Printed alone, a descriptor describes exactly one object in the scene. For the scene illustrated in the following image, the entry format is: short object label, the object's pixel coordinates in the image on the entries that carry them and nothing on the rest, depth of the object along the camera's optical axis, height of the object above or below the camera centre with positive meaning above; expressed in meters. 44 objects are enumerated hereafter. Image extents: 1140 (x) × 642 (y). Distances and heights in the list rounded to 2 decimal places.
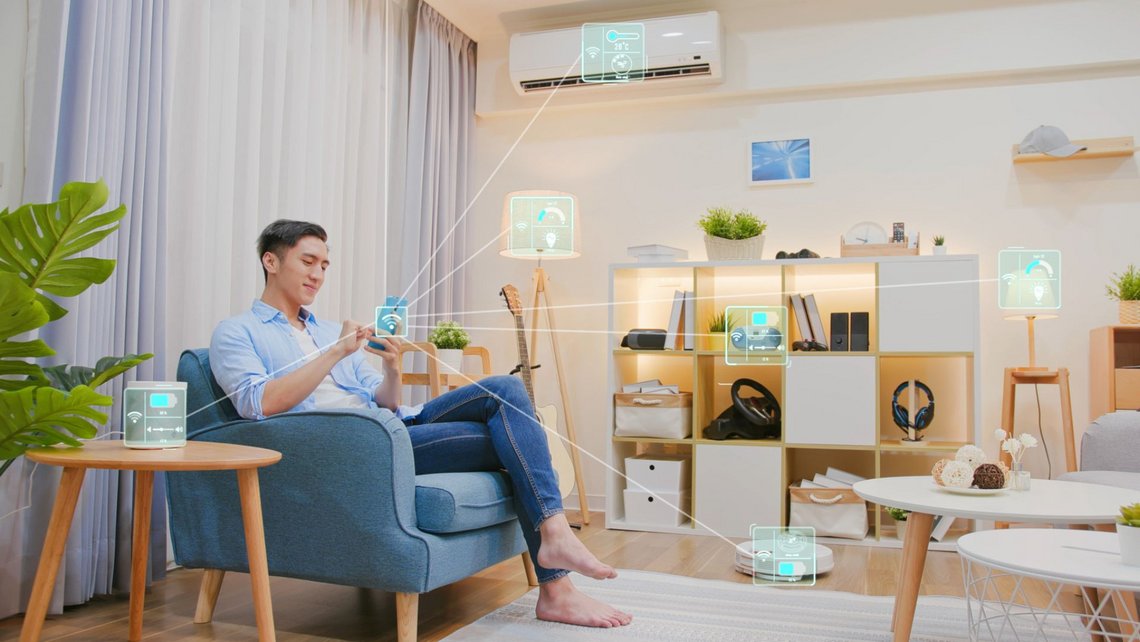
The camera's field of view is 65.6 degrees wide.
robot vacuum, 2.86 -0.72
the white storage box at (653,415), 3.76 -0.30
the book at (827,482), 3.52 -0.54
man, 2.10 -0.14
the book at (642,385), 3.87 -0.17
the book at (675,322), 3.82 +0.11
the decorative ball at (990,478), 2.06 -0.30
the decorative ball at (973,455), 2.09 -0.25
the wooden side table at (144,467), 1.57 -0.27
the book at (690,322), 3.81 +0.11
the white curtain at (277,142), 2.86 +0.75
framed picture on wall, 4.10 +0.87
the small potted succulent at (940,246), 3.58 +0.42
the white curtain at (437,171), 4.06 +0.84
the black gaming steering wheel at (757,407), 3.66 -0.25
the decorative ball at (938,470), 2.12 -0.29
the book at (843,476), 3.58 -0.52
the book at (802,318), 3.70 +0.12
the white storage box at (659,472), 3.76 -0.54
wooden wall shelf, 3.60 +0.82
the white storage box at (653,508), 3.74 -0.69
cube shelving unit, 3.51 -0.13
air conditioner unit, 4.03 +1.37
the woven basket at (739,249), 3.81 +0.42
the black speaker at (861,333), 3.60 +0.06
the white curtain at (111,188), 2.29 +0.42
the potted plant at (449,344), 3.46 +0.00
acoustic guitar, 3.75 -0.31
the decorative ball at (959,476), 2.04 -0.29
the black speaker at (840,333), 3.65 +0.06
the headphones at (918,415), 3.57 -0.27
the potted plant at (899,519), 3.49 -0.68
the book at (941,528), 3.45 -0.70
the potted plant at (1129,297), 3.39 +0.20
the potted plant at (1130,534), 1.50 -0.31
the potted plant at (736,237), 3.81 +0.47
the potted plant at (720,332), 3.80 +0.06
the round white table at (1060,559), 1.43 -0.37
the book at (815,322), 3.69 +0.11
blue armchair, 1.96 -0.38
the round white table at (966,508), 1.78 -0.34
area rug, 2.15 -0.71
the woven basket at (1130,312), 3.39 +0.14
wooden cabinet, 3.32 -0.08
